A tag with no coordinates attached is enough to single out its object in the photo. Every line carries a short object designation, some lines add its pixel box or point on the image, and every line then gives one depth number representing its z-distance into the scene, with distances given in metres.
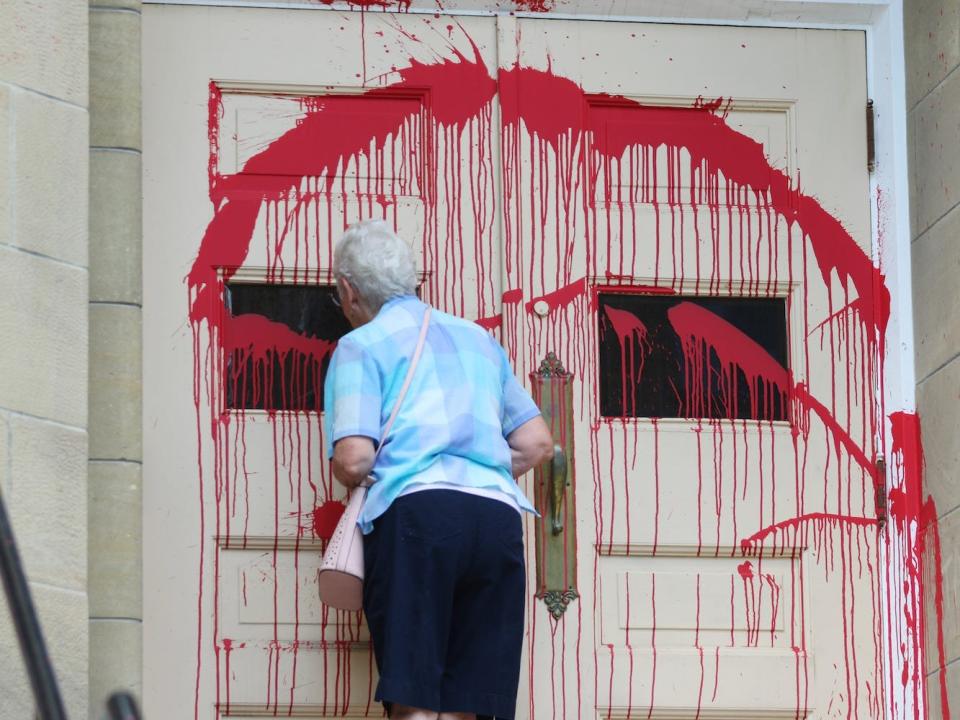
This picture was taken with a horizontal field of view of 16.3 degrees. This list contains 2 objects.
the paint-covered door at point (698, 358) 8.90
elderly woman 7.65
